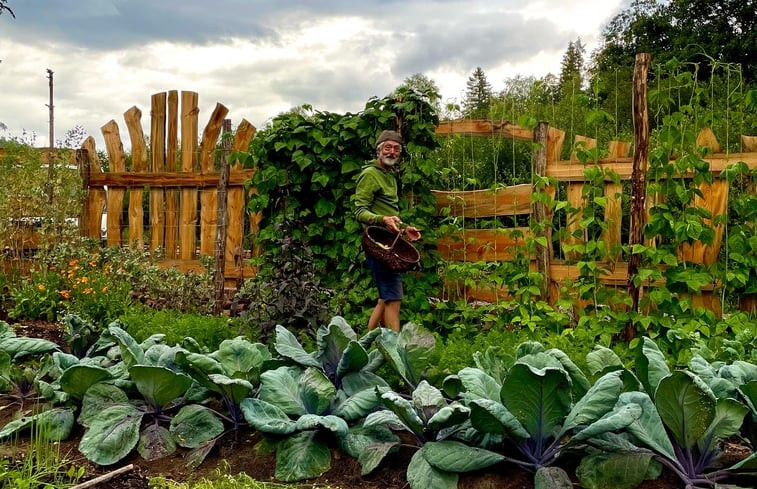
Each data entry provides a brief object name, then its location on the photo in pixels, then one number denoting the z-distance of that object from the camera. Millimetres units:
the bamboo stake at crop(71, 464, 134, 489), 2525
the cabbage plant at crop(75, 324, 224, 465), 2873
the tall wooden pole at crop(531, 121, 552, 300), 5562
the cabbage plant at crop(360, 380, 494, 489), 2406
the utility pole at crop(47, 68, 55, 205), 7751
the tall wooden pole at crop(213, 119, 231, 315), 6645
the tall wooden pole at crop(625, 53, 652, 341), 4977
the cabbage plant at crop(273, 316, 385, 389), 3092
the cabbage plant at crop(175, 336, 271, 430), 2852
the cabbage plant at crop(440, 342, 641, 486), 2320
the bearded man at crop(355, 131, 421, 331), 4824
